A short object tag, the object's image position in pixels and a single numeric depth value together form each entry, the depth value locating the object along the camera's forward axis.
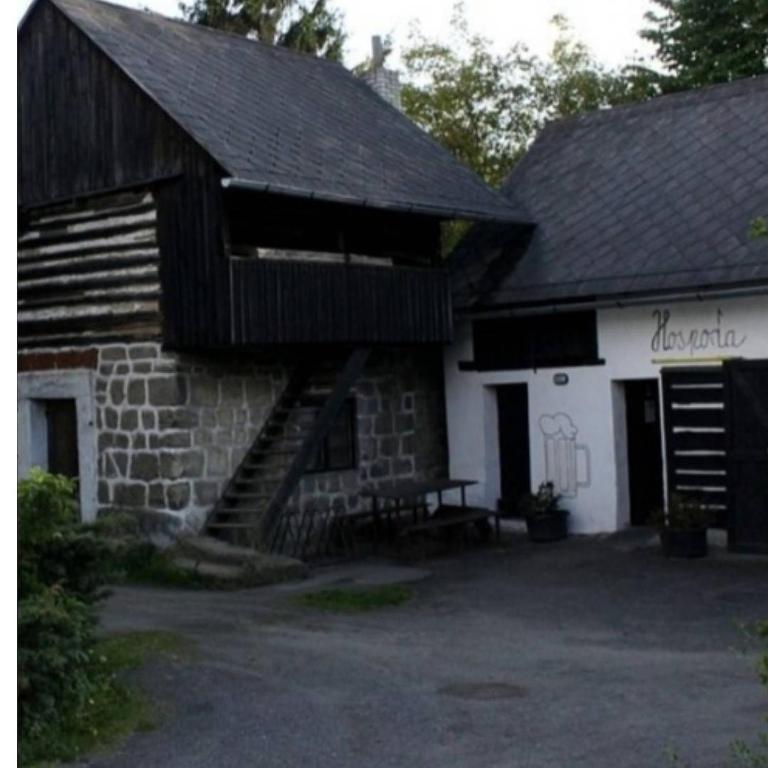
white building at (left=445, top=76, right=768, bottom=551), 16.17
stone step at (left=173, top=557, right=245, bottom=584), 14.74
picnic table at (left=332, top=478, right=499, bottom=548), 17.16
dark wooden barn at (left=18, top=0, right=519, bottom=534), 15.59
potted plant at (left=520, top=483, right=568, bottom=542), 17.75
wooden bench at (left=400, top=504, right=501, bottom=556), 17.08
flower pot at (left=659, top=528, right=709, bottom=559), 15.66
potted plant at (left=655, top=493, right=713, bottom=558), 15.66
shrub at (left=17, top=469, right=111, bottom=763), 7.64
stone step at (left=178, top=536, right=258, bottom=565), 15.08
